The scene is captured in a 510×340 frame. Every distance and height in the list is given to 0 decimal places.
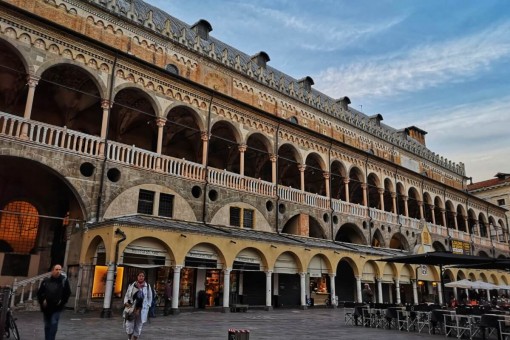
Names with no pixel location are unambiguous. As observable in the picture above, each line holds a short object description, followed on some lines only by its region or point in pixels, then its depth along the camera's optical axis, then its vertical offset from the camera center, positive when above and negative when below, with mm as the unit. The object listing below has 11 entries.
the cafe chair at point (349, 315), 16703 -1334
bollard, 7730 -998
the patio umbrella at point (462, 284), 23141 +68
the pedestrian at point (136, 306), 9188 -608
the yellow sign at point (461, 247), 42128 +3944
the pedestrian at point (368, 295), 22125 -617
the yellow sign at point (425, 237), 35312 +3998
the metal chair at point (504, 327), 11828 -1214
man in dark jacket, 8477 -436
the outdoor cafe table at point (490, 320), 12222 -1011
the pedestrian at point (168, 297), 17522 -775
